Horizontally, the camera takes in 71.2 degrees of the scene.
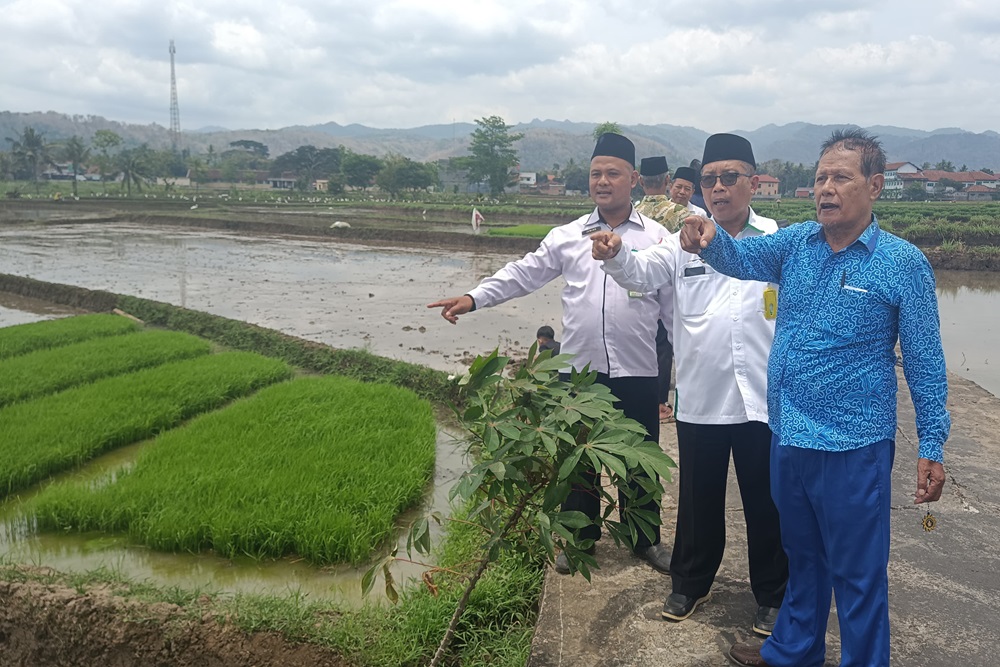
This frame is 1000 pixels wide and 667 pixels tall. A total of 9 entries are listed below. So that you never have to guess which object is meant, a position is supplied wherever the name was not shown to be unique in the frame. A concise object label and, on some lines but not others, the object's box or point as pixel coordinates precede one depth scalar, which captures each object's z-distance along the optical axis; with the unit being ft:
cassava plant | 6.47
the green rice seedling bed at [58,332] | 26.61
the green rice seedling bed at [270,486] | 12.24
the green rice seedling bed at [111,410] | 15.75
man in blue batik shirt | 6.16
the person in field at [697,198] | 16.04
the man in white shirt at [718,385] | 7.83
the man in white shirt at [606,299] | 9.24
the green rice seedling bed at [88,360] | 21.11
